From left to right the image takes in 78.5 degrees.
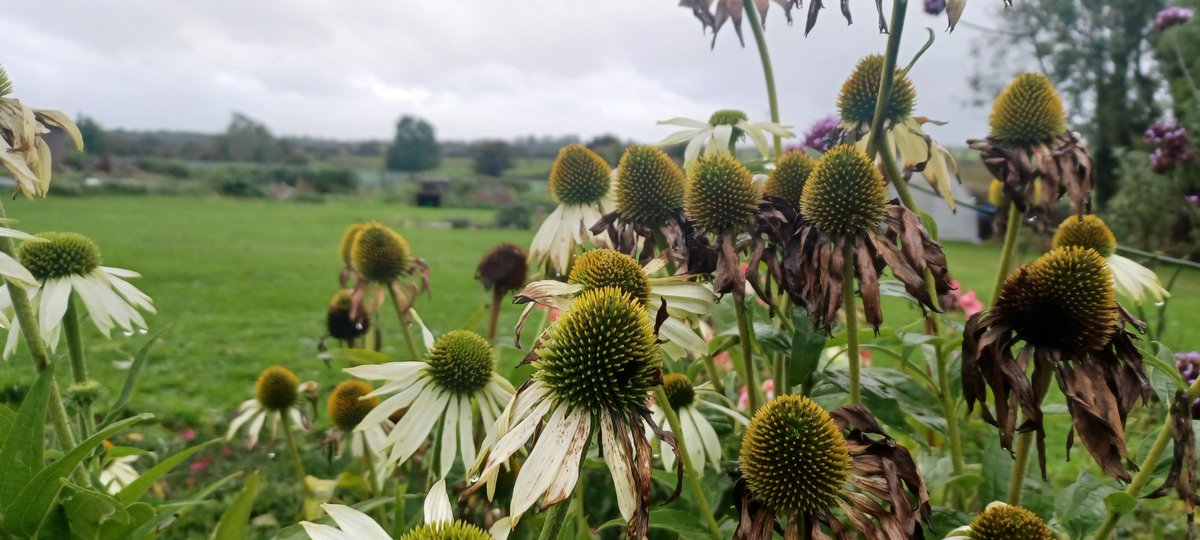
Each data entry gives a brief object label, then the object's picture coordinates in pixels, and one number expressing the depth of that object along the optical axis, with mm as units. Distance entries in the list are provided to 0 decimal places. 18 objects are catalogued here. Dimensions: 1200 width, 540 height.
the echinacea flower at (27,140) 655
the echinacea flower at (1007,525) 521
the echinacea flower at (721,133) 931
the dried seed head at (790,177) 777
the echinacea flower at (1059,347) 586
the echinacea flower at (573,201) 1021
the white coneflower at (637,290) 615
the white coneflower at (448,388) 765
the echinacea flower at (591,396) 499
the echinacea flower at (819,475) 539
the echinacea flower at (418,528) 480
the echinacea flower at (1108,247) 937
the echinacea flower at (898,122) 873
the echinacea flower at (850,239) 599
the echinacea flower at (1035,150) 850
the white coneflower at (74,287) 819
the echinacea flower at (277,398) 1330
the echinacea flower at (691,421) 781
